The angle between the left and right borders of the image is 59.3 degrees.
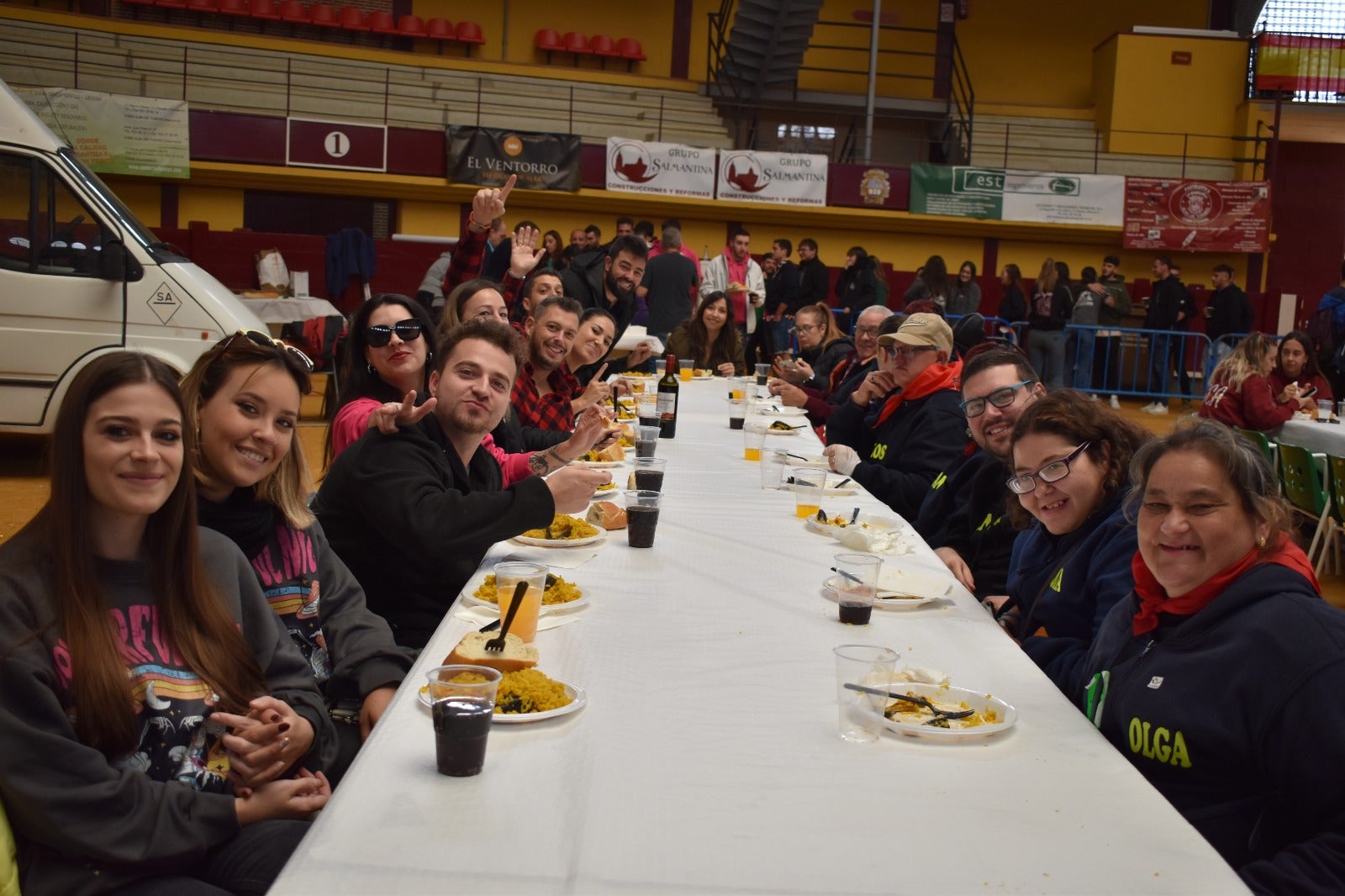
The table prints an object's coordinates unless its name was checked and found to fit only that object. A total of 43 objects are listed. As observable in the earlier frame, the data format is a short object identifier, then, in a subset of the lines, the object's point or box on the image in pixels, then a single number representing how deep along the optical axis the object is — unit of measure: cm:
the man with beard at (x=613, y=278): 798
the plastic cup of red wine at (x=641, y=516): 299
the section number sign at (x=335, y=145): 1611
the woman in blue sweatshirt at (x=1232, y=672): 169
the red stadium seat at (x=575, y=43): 1995
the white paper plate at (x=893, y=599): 256
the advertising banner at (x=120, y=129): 1469
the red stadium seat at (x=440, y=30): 1934
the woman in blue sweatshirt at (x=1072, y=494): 261
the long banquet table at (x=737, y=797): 136
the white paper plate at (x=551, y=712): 174
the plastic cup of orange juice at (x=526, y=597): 211
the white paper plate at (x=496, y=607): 234
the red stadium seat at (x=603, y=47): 1994
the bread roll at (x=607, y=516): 320
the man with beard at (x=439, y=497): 270
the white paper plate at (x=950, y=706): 178
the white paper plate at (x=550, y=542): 294
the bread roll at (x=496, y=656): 191
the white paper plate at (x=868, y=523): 331
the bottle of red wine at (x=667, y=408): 537
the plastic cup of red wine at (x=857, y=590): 240
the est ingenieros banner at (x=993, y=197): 1747
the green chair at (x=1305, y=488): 652
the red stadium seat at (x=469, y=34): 1955
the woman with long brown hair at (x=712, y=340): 937
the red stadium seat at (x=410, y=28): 1925
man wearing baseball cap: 459
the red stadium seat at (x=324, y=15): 1898
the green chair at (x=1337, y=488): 622
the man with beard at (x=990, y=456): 356
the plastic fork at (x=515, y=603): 204
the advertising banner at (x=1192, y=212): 1764
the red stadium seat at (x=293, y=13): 1866
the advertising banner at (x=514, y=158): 1650
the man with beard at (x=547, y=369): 540
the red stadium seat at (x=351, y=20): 1903
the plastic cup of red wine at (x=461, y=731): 155
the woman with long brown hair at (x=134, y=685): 167
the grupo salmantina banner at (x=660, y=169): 1697
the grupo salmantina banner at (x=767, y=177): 1722
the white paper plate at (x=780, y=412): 652
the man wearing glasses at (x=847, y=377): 687
